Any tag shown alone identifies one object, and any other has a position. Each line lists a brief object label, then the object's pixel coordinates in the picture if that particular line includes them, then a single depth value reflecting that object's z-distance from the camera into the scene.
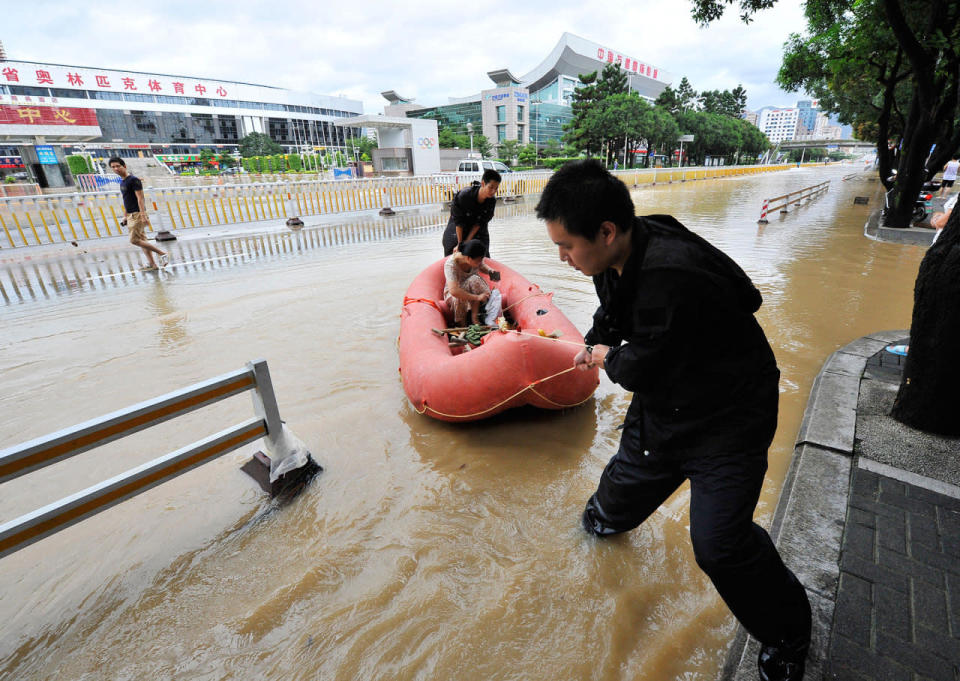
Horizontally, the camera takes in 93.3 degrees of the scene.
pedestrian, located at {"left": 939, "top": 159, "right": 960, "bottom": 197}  14.80
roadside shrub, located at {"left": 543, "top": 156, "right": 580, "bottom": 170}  35.67
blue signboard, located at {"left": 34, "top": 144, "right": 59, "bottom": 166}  21.95
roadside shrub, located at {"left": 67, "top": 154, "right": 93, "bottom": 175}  30.88
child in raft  3.69
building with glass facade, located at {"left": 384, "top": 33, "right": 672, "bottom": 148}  58.00
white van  22.36
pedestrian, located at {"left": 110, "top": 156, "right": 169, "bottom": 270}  7.35
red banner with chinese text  22.27
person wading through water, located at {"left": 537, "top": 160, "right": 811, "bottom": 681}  1.22
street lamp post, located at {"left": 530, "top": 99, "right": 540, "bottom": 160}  62.26
